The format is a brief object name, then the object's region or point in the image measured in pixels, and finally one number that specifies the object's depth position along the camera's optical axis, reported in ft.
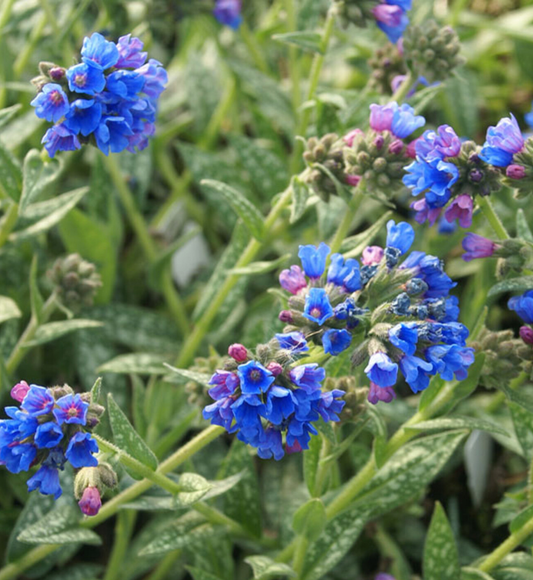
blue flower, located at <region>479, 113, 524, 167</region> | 2.25
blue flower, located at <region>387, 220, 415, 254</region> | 2.24
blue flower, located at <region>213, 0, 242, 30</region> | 2.87
